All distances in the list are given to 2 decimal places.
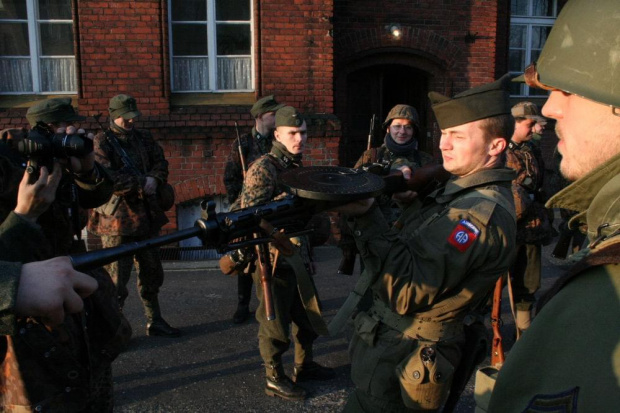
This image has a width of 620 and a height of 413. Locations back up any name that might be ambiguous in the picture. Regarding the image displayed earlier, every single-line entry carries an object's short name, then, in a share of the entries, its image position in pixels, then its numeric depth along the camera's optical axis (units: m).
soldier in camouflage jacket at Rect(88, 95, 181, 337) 4.83
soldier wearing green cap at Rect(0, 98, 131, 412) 1.99
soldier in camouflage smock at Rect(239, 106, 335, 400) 3.79
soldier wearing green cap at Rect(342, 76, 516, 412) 2.22
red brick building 7.35
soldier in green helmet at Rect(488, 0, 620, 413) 0.89
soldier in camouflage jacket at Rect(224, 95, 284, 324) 5.82
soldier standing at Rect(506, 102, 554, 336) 4.86
